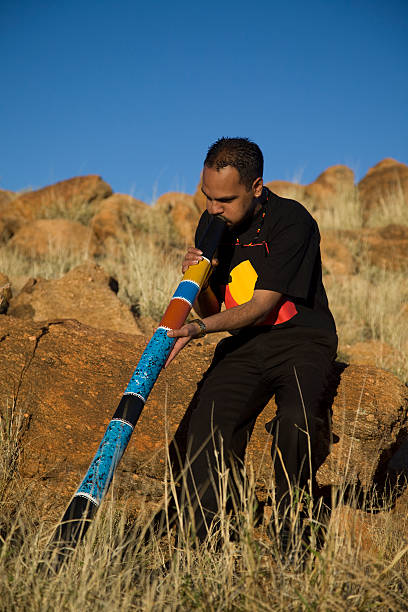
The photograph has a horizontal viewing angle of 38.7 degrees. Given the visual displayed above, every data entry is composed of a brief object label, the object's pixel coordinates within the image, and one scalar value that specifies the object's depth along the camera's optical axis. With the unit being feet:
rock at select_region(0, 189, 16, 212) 71.42
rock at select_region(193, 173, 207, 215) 46.62
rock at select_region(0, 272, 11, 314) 17.70
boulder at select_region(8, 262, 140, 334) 18.30
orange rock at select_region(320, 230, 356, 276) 34.53
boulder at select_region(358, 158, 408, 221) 48.57
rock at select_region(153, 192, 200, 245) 41.47
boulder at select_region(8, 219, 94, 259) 36.09
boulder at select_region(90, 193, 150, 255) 37.73
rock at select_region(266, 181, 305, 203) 49.37
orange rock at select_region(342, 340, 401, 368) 19.63
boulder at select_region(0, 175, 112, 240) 45.96
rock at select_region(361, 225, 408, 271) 36.19
